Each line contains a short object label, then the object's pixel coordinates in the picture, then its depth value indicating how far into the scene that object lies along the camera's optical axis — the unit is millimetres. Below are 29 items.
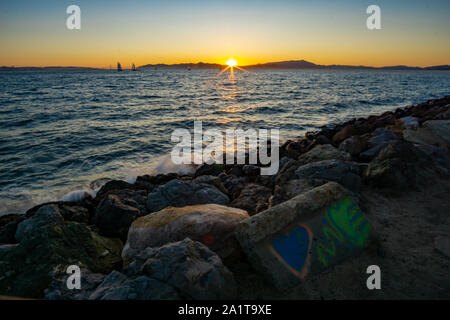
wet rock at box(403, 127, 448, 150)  6484
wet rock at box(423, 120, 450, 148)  6659
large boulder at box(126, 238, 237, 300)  2107
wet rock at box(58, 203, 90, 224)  4707
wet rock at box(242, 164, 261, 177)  6887
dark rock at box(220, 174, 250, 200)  5590
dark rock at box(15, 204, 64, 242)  3972
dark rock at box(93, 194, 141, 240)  4262
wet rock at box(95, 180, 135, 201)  6195
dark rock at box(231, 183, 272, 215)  4412
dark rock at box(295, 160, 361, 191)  4133
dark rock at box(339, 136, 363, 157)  6844
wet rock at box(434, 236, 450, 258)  2895
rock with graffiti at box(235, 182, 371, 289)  2492
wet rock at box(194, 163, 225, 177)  7408
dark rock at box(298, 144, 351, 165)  5219
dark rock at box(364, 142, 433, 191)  4223
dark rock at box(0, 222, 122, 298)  2713
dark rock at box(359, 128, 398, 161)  6439
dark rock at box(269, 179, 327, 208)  3846
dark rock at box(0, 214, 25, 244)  4184
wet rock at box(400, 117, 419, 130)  10420
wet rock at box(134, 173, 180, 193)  6478
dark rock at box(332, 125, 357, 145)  9495
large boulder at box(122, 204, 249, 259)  2920
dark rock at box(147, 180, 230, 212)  4676
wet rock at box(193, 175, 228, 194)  5426
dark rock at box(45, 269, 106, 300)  2404
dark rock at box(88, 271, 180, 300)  2035
